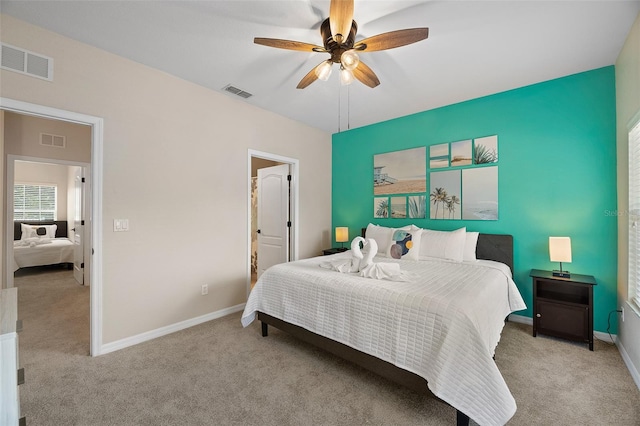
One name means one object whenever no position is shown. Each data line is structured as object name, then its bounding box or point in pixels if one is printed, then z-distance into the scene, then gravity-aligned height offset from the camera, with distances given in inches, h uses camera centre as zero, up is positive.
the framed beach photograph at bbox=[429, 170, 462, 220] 140.6 +9.8
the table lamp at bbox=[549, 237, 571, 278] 103.7 -14.1
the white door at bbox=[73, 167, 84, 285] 188.1 -18.3
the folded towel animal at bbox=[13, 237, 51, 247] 219.0 -23.3
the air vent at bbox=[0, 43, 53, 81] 79.4 +45.6
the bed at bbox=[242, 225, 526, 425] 57.4 -29.3
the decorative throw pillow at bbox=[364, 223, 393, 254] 140.5 -11.8
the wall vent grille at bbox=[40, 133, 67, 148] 157.1 +43.3
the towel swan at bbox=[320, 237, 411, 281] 88.4 -18.6
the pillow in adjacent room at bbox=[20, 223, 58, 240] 242.4 -16.2
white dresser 37.2 -22.5
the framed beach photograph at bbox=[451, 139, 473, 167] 137.3 +30.8
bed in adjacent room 211.2 -25.3
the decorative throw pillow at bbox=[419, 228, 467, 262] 122.3 -14.2
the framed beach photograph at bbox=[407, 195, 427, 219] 152.3 +4.2
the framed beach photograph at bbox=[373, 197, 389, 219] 168.2 +4.0
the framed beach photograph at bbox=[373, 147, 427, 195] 153.6 +24.8
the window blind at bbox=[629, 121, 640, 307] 83.4 -0.2
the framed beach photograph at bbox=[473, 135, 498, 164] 130.3 +30.9
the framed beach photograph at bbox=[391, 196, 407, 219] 160.1 +3.8
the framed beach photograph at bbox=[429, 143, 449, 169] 144.1 +31.0
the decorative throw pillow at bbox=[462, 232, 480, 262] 122.8 -15.3
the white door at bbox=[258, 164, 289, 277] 172.6 -1.7
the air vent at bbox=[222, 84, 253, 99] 123.8 +57.3
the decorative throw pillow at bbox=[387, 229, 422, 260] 127.9 -15.3
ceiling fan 66.4 +46.6
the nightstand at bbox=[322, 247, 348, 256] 171.3 -23.6
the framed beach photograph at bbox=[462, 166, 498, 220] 130.2 +10.0
